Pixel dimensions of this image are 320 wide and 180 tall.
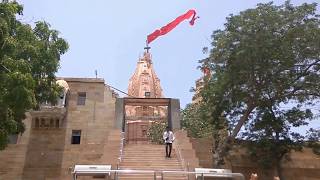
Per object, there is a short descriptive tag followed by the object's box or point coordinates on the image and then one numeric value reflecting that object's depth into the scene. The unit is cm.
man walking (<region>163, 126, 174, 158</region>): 1221
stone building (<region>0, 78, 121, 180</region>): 1561
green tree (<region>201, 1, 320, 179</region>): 1324
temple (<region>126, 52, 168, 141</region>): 3003
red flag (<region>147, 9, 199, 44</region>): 1986
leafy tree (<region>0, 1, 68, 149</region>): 988
